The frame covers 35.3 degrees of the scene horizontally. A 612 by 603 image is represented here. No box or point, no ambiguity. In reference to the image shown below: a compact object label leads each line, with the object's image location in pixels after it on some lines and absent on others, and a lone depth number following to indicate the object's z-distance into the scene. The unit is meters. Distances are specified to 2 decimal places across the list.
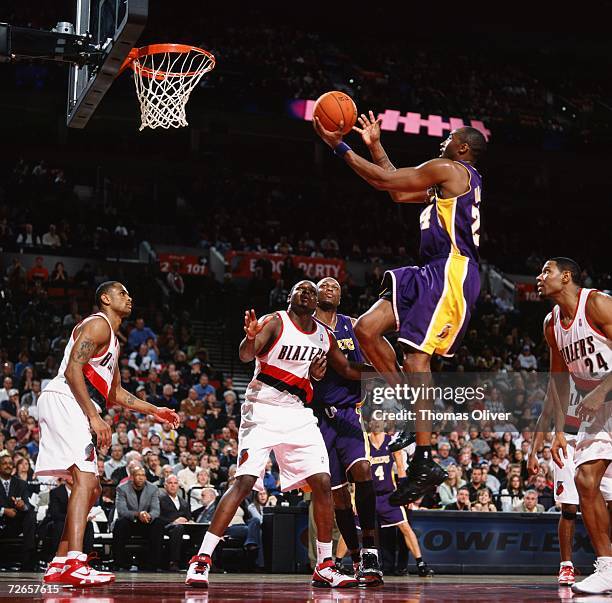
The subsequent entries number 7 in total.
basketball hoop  8.30
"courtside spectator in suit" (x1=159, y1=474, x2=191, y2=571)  10.40
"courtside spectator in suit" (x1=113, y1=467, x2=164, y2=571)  10.33
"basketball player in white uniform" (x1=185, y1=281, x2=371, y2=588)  6.56
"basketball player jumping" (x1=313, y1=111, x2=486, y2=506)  5.71
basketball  5.86
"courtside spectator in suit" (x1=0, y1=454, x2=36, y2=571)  10.04
